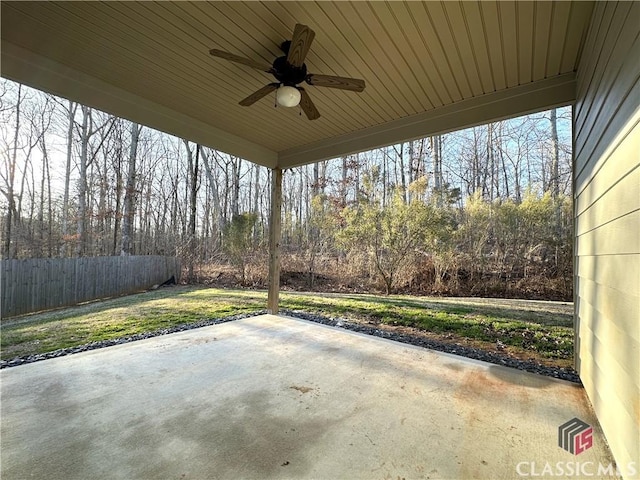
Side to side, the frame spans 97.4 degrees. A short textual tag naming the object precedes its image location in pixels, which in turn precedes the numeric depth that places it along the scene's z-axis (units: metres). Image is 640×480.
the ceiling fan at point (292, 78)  1.80
